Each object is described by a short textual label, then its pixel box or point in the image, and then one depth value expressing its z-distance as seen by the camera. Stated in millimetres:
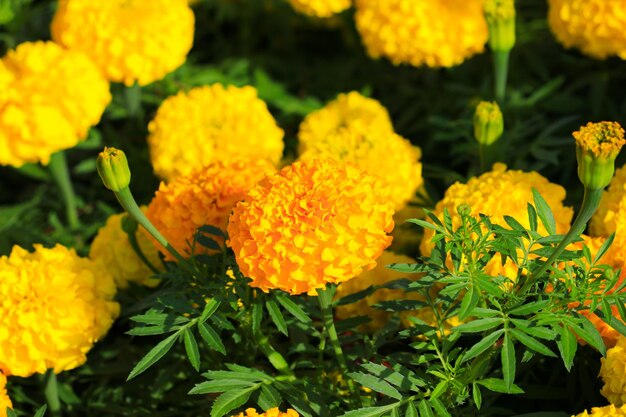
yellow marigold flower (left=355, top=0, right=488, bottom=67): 1269
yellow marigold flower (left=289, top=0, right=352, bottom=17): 1301
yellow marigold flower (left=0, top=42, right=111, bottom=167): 1209
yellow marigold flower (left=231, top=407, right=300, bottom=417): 1037
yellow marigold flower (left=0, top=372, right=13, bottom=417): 1107
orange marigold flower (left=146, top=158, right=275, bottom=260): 1135
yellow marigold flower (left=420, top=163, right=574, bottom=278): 1127
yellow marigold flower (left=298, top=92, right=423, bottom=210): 1210
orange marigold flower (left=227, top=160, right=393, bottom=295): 1046
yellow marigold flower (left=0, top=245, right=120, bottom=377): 1140
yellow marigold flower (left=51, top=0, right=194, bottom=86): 1248
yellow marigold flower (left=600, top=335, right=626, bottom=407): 1077
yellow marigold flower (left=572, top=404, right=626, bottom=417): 1033
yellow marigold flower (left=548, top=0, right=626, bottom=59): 1209
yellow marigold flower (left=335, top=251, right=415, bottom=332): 1171
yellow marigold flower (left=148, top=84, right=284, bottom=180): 1228
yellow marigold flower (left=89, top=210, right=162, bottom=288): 1209
